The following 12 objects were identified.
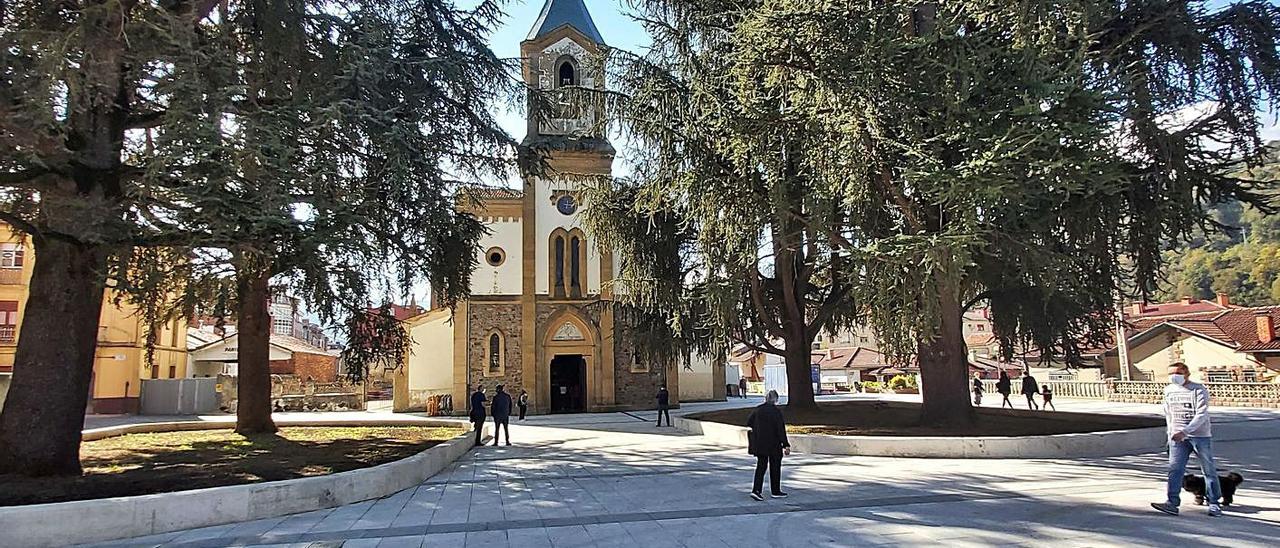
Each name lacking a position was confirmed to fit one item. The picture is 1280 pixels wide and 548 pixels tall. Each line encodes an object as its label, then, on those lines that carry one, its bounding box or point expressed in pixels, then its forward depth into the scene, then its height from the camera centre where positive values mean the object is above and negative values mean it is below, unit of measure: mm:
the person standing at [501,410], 17266 -936
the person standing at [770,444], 8977 -979
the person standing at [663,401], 21906 -1050
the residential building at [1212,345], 34688 +308
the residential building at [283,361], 40406 +954
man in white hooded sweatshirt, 7520 -873
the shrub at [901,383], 46031 -1480
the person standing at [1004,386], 25409 -1016
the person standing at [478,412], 17188 -960
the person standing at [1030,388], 25105 -1090
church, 29250 +1835
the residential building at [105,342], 30047 +1568
